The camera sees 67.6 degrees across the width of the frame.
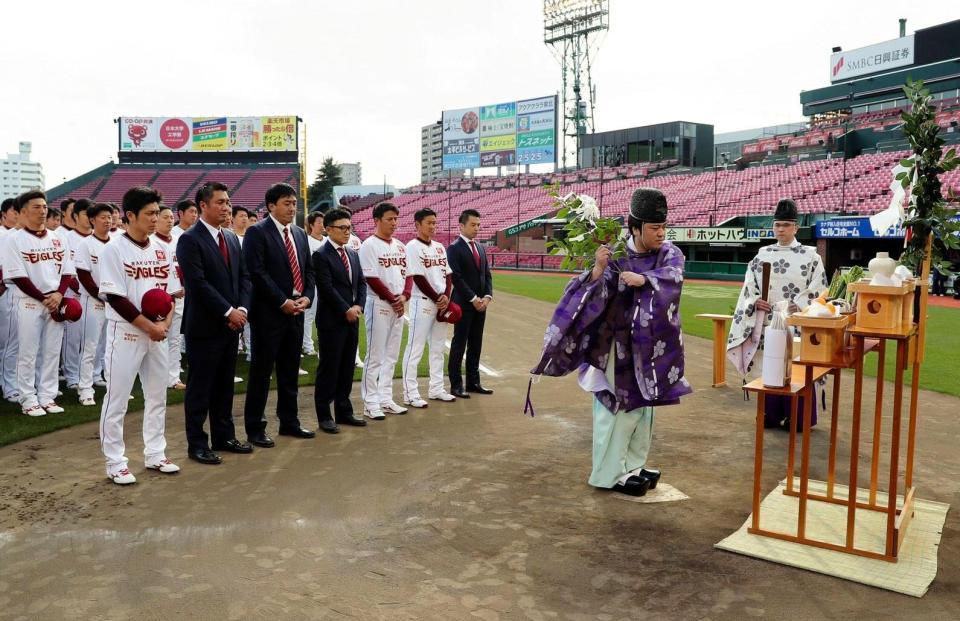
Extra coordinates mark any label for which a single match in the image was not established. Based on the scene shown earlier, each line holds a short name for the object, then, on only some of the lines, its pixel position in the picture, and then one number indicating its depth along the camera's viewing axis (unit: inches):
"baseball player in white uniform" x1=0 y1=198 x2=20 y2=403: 303.3
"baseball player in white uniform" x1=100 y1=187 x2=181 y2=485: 200.1
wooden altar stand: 153.3
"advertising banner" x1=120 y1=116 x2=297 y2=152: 2428.6
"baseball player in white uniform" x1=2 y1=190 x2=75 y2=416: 270.8
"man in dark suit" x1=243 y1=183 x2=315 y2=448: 236.5
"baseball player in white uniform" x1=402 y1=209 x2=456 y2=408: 298.8
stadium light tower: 2295.8
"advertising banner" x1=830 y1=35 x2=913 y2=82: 1840.8
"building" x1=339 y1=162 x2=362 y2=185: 7722.4
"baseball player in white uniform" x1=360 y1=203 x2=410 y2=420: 282.2
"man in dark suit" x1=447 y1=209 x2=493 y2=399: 317.1
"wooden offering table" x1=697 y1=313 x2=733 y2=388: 344.8
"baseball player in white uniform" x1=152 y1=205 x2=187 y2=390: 308.8
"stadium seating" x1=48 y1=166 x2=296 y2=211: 2351.1
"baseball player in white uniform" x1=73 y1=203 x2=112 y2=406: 284.2
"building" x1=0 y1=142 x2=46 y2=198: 6576.3
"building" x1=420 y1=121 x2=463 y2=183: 7322.8
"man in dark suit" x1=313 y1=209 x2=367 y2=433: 262.8
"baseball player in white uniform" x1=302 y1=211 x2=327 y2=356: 404.8
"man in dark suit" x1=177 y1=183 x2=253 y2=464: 218.2
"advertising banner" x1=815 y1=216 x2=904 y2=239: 962.1
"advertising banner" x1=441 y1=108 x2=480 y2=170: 2363.4
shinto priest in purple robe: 190.1
